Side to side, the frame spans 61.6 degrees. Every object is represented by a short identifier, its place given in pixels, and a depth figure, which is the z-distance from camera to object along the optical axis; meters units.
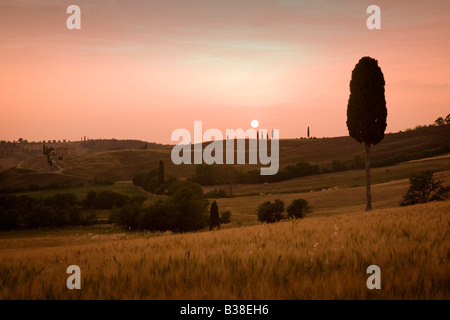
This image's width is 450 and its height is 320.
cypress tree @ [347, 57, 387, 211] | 34.34
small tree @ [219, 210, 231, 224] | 64.62
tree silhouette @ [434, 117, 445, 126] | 163.73
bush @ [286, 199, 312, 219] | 59.25
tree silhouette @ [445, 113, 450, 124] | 157.61
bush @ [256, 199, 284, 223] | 59.94
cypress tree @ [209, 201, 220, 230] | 57.00
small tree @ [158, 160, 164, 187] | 114.24
